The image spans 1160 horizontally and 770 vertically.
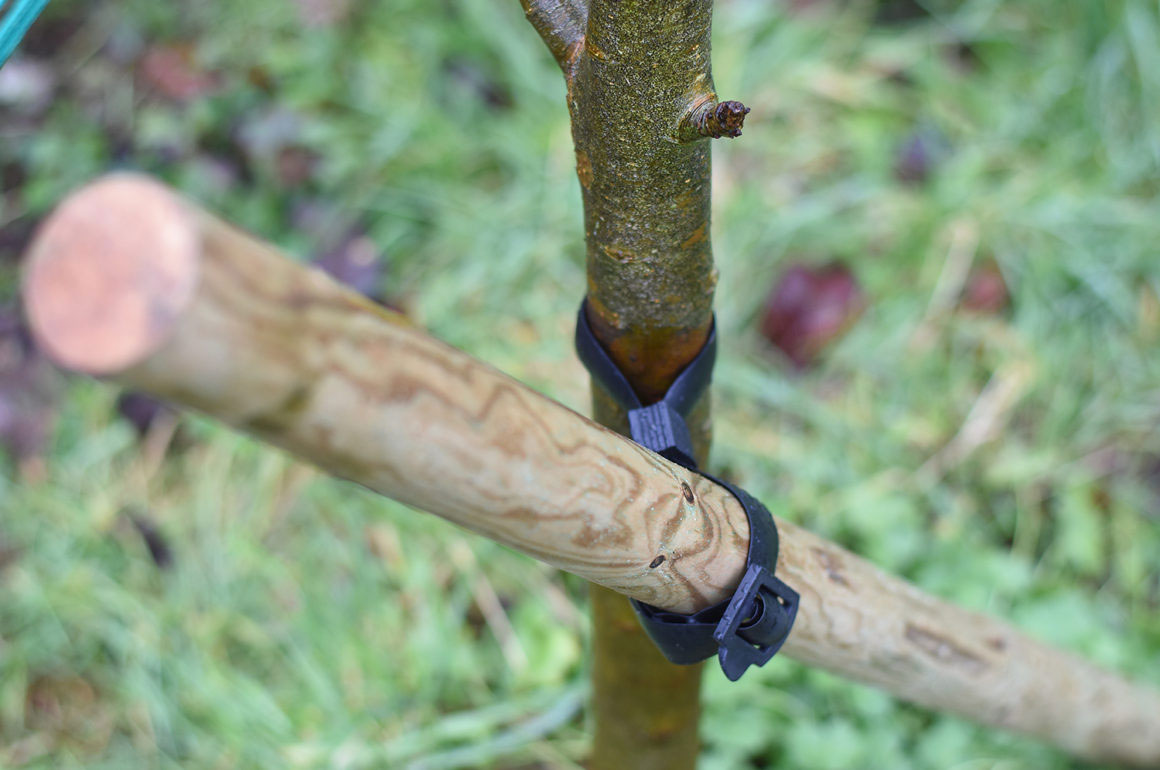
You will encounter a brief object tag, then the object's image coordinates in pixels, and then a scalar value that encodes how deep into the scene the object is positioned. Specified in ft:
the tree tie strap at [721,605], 1.64
